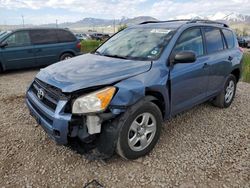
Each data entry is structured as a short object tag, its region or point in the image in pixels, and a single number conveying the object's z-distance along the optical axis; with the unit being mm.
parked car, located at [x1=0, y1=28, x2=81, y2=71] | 6343
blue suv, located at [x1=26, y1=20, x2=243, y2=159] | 2044
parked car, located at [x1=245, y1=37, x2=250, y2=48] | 24675
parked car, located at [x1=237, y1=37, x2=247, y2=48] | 25548
